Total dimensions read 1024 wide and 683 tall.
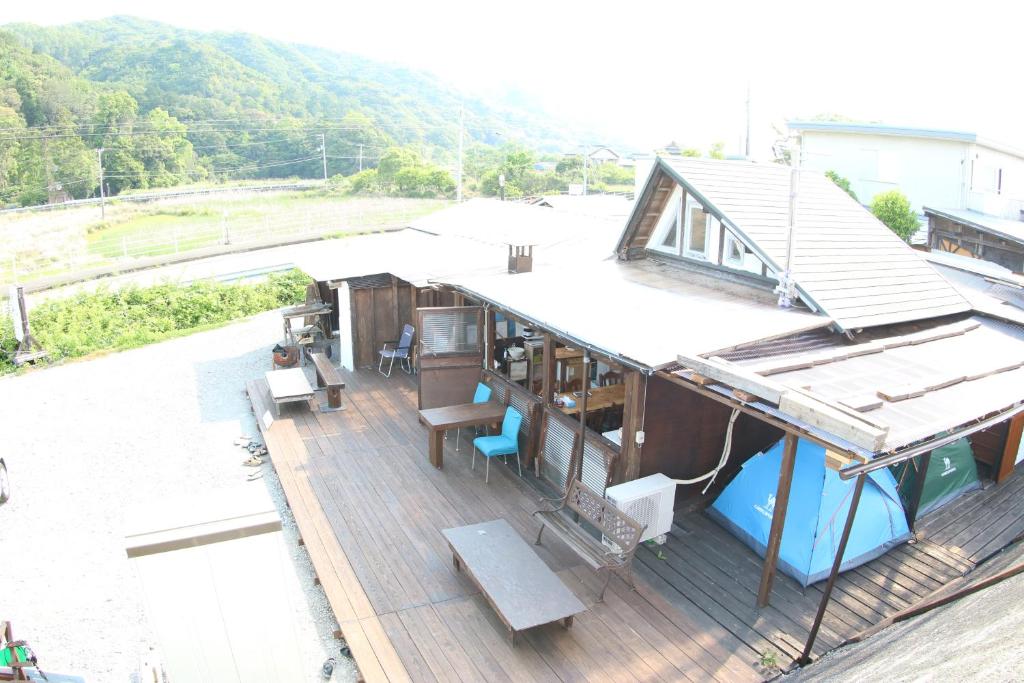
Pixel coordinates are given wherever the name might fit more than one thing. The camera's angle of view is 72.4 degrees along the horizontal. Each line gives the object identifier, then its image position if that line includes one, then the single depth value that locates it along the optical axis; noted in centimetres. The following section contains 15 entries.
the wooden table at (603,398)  834
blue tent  611
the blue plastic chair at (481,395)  945
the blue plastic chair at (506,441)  830
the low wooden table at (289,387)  1033
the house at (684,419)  539
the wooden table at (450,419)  853
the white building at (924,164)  1823
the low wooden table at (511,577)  538
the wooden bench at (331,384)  1064
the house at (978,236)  1433
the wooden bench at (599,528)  594
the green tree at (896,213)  1614
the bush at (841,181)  1986
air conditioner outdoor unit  645
